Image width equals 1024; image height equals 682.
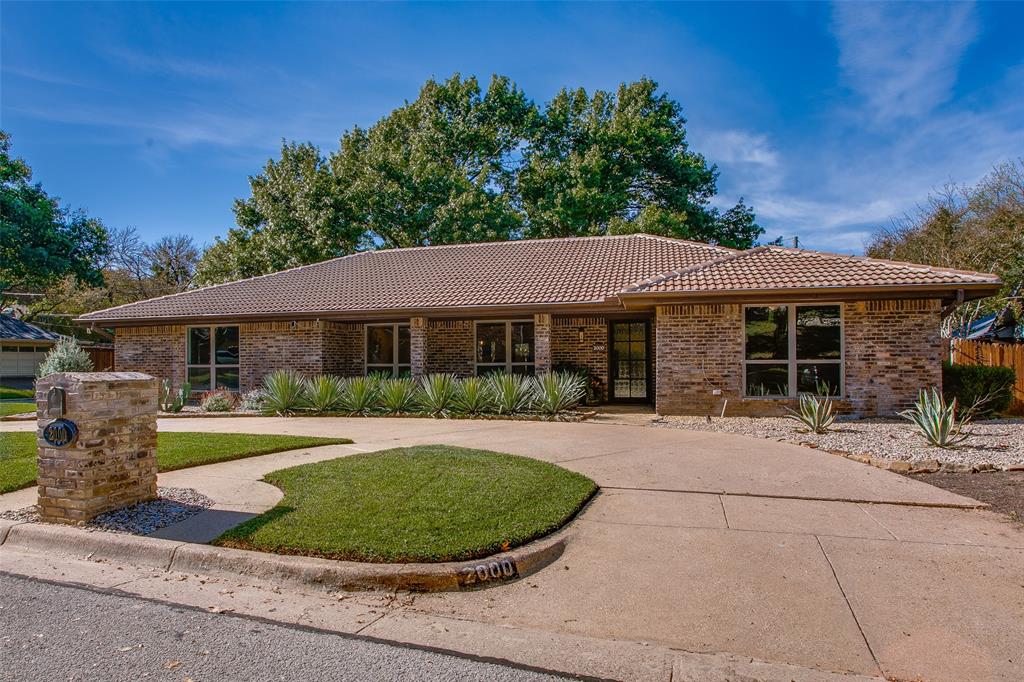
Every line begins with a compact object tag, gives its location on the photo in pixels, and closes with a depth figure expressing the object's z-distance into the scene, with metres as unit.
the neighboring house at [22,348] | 30.19
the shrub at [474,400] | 13.98
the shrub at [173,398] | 16.39
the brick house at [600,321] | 13.15
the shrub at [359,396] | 14.59
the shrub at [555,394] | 13.48
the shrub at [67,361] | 18.72
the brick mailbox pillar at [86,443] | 5.55
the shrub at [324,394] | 14.78
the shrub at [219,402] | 16.27
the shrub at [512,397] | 13.87
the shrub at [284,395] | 14.98
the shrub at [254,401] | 15.97
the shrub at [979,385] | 13.83
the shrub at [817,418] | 10.85
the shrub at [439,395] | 14.05
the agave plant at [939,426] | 9.17
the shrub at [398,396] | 14.45
